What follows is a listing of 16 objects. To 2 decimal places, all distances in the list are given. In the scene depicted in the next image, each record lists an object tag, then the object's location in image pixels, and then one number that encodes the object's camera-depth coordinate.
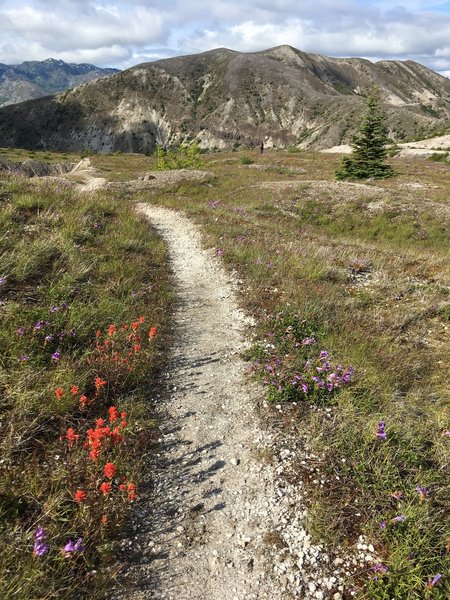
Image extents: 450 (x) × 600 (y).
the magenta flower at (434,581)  3.17
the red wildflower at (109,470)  3.52
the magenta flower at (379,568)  3.44
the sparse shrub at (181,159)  57.47
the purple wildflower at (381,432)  4.66
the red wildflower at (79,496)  3.33
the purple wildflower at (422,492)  4.00
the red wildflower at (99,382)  5.04
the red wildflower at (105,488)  3.44
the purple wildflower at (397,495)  4.08
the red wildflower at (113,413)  4.30
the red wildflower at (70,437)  3.99
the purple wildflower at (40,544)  2.94
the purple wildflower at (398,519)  3.70
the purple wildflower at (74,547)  2.99
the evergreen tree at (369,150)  35.72
